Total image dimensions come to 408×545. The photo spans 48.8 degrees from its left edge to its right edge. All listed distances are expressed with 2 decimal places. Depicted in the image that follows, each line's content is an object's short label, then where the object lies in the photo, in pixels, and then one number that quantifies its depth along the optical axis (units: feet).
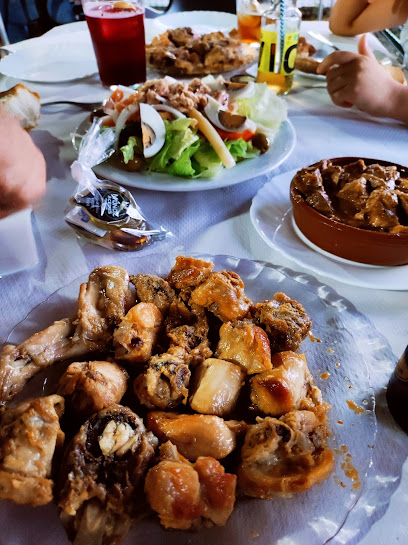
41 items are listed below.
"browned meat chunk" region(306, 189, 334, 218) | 1.36
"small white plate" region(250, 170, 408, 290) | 1.29
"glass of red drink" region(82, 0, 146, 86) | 2.20
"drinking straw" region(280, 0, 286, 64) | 2.23
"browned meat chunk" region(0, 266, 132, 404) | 0.96
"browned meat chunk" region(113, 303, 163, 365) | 1.00
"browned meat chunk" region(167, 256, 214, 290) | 1.17
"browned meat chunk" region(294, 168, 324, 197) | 1.41
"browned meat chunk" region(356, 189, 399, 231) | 1.28
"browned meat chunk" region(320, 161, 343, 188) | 1.44
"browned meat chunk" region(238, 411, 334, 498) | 0.81
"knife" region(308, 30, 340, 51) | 2.89
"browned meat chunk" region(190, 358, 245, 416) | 0.91
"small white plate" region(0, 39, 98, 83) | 2.36
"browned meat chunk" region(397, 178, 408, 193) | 1.37
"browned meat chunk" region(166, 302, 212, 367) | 1.02
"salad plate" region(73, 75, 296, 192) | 1.72
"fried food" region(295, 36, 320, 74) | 2.62
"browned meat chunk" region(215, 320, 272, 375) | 0.98
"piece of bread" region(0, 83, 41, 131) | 1.97
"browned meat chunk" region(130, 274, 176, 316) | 1.15
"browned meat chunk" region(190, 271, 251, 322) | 1.10
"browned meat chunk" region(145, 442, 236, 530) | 0.75
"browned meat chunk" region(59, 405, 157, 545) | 0.75
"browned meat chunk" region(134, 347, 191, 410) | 0.91
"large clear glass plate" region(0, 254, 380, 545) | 0.76
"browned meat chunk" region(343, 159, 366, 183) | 1.45
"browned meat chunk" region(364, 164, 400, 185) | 1.40
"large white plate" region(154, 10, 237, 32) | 3.21
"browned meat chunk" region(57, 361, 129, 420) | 0.88
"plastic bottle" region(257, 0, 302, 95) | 2.28
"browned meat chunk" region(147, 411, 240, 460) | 0.84
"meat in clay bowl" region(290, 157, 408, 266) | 1.28
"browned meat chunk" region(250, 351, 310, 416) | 0.91
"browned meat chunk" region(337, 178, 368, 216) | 1.35
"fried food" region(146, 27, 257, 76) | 2.54
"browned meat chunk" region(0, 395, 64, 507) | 0.74
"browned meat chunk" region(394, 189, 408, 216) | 1.30
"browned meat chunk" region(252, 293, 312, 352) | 1.05
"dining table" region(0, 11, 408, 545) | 0.85
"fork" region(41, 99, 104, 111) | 2.26
